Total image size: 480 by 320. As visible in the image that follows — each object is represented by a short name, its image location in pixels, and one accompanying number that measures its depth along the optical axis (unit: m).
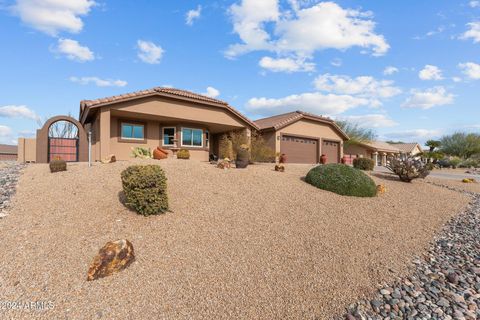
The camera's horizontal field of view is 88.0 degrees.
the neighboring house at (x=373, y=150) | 36.53
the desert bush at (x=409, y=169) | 12.12
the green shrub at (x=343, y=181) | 8.93
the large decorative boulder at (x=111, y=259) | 4.10
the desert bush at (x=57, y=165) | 9.61
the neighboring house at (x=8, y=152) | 43.25
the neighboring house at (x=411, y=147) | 45.95
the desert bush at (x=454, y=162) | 35.22
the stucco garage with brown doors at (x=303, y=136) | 20.45
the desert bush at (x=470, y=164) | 35.74
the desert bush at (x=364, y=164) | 16.17
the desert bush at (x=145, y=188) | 5.84
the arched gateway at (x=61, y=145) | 14.40
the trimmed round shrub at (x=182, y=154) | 14.54
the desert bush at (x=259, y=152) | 15.73
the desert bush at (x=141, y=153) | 13.58
